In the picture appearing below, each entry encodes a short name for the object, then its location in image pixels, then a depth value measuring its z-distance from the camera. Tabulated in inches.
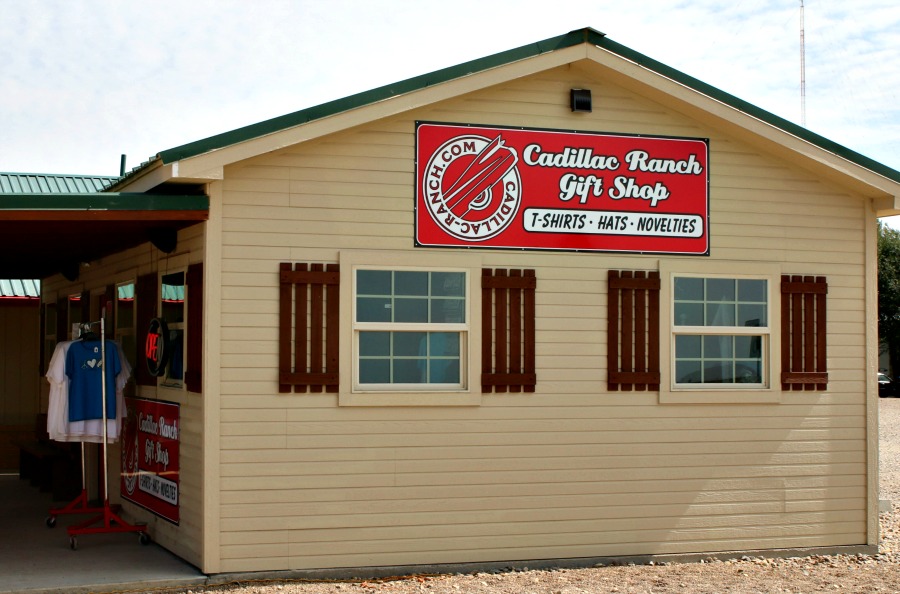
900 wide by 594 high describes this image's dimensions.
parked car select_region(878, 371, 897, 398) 1732.3
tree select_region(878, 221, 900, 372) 1849.2
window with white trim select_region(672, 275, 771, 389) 377.1
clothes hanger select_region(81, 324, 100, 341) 393.4
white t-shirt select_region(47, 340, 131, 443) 382.9
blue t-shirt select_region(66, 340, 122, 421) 381.7
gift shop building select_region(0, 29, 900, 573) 331.9
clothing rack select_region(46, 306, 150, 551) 365.1
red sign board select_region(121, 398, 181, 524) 359.3
